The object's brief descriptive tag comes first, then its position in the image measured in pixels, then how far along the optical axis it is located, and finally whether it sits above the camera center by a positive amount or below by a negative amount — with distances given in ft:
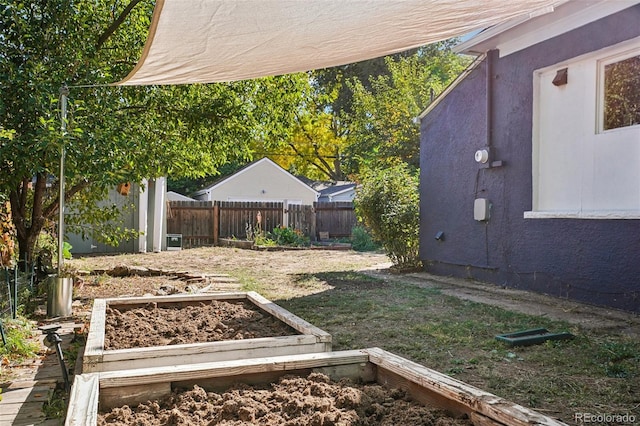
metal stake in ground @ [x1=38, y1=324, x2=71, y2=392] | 9.69 -2.33
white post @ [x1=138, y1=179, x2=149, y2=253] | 42.32 -0.21
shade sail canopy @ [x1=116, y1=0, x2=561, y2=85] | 8.64 +3.56
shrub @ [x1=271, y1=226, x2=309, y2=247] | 50.96 -2.14
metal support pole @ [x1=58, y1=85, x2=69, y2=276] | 15.01 +1.56
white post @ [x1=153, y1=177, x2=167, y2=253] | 43.50 +0.17
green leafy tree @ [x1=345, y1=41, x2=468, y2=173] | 59.67 +13.11
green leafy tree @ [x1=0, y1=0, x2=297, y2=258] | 15.60 +3.85
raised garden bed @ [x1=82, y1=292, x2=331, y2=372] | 8.55 -2.32
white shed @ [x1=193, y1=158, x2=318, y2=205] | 76.41 +4.47
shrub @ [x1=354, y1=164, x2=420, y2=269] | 29.09 +0.17
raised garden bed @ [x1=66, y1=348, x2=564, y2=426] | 5.41 -2.09
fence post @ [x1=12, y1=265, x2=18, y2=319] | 15.45 -2.40
